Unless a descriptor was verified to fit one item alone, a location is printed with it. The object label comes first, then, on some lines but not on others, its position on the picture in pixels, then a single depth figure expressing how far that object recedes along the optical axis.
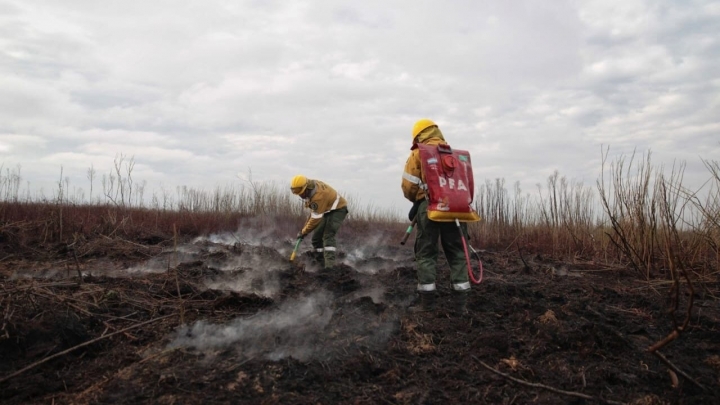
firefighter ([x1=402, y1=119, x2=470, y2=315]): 4.90
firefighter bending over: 7.97
